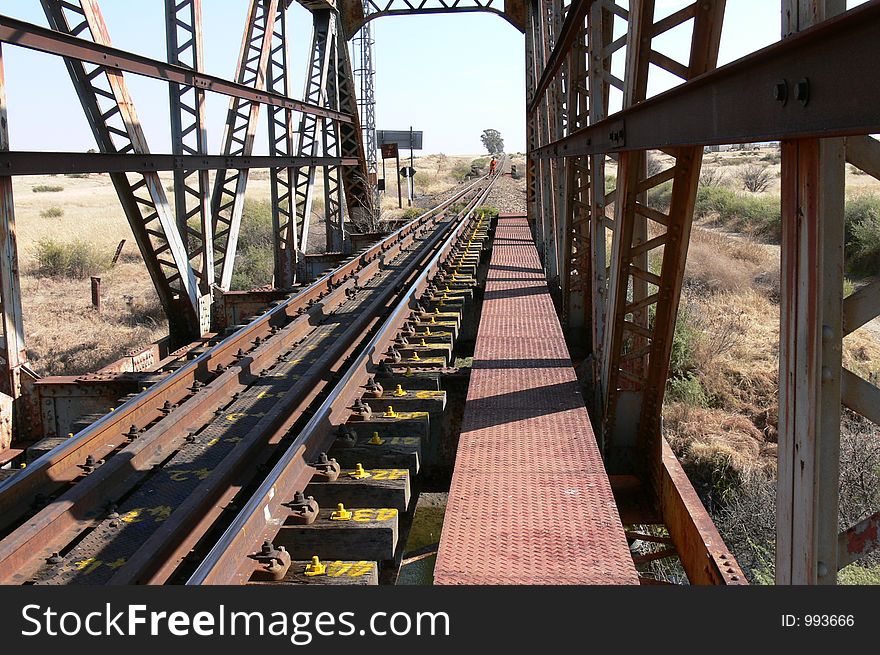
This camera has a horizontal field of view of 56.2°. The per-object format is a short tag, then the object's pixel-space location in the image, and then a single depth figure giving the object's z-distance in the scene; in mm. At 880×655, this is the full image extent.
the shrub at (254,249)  20688
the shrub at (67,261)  21547
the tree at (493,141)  181875
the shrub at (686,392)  10759
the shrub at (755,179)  44312
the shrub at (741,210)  27719
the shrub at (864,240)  19469
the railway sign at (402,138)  43075
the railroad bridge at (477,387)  2148
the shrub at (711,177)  44781
